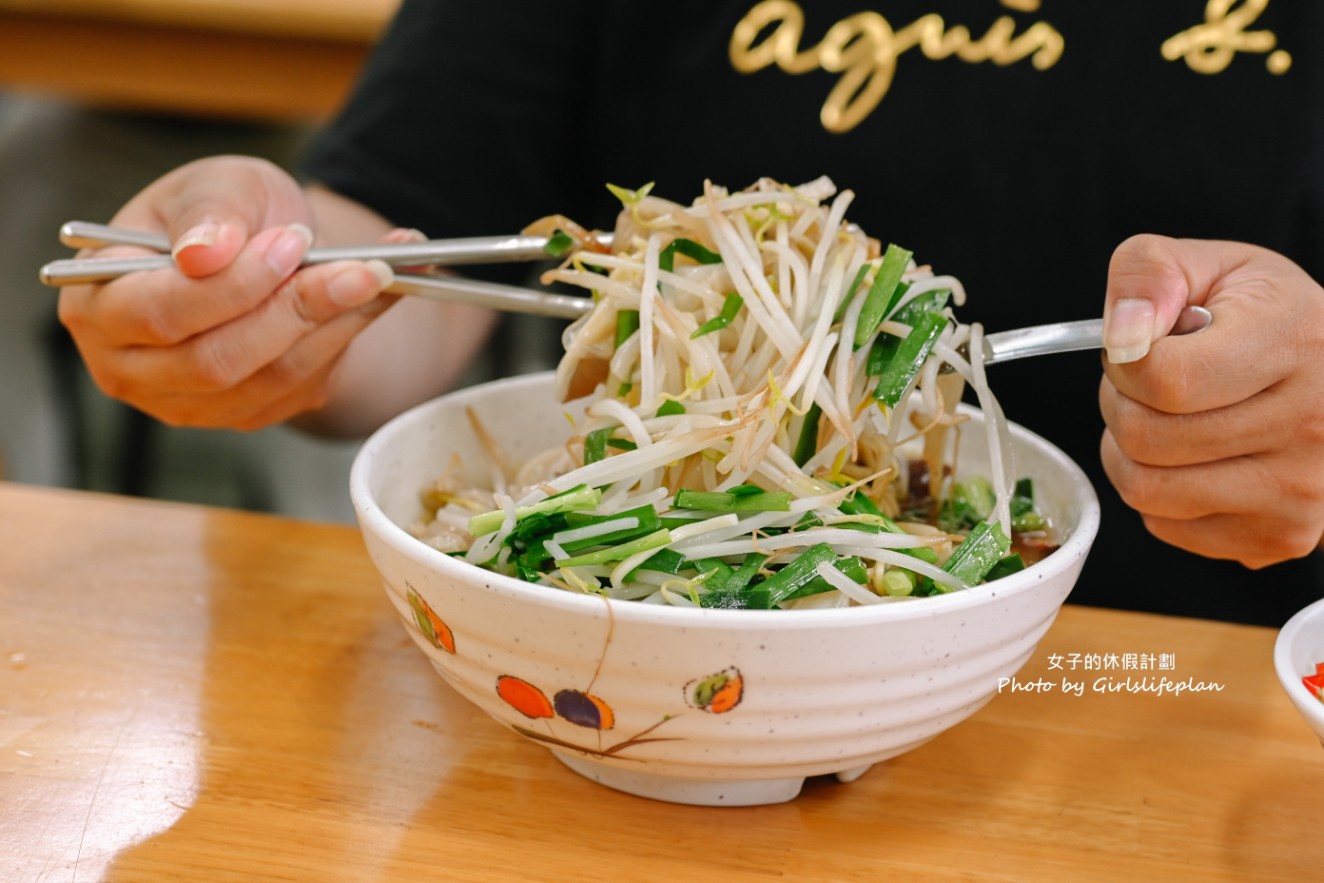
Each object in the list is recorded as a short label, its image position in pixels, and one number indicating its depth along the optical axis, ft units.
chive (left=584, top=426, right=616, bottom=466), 3.01
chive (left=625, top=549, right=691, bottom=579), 2.59
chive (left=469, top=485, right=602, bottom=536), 2.66
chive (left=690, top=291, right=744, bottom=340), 3.02
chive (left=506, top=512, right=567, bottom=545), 2.67
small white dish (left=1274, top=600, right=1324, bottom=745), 2.42
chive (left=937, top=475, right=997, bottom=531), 3.25
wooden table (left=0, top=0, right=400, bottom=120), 9.05
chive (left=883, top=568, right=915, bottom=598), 2.61
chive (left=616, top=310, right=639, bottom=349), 3.10
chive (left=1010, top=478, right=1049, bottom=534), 3.15
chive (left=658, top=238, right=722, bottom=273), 3.13
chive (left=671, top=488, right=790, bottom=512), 2.71
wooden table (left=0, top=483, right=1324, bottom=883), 2.52
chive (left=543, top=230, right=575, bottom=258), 3.29
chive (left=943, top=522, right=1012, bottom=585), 2.69
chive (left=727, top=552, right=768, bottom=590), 2.54
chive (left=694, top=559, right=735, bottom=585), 2.55
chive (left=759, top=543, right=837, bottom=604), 2.53
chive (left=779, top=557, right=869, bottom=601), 2.56
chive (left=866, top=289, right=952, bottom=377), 3.04
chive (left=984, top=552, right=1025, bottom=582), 2.80
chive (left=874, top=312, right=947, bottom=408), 2.94
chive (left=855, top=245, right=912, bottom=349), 2.99
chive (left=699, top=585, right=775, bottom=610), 2.49
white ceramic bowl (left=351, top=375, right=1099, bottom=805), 2.23
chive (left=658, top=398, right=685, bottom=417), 2.95
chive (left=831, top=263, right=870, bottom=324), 3.05
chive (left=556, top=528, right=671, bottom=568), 2.57
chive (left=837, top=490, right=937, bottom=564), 2.73
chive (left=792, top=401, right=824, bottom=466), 3.03
